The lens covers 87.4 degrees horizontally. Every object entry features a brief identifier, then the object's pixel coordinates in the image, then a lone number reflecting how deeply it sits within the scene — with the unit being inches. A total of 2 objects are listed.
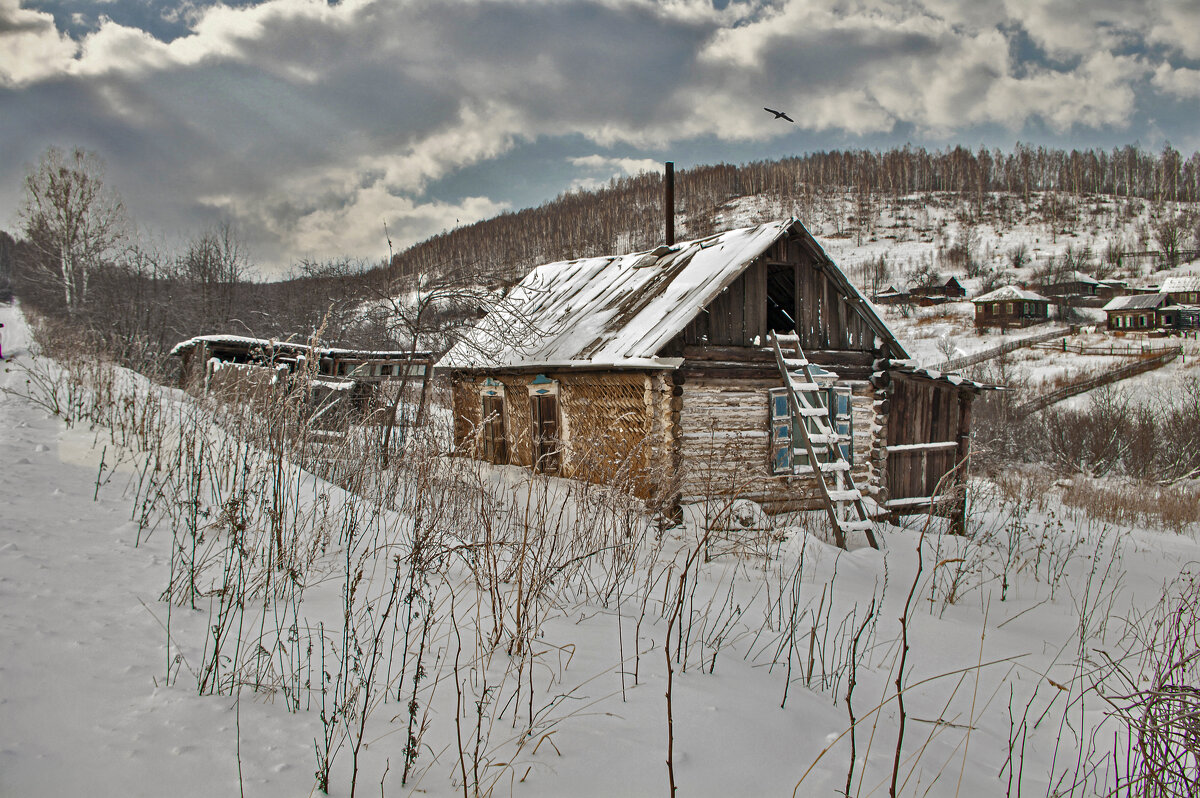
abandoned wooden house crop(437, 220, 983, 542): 388.5
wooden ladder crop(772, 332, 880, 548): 340.8
